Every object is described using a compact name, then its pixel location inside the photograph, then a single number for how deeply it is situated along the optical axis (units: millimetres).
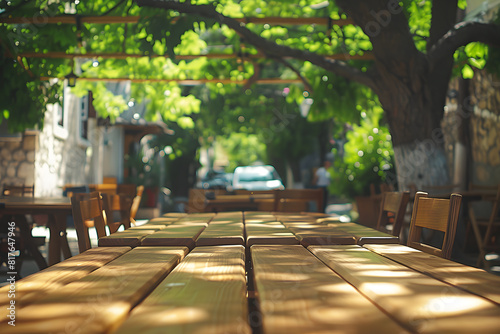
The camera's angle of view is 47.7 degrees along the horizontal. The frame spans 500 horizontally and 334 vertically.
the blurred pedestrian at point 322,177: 15330
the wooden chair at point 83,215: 3055
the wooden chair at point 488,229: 6076
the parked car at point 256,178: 18875
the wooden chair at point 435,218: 2450
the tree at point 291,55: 6520
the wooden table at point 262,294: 1068
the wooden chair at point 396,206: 3504
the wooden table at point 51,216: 4957
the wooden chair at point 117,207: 3882
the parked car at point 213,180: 29231
